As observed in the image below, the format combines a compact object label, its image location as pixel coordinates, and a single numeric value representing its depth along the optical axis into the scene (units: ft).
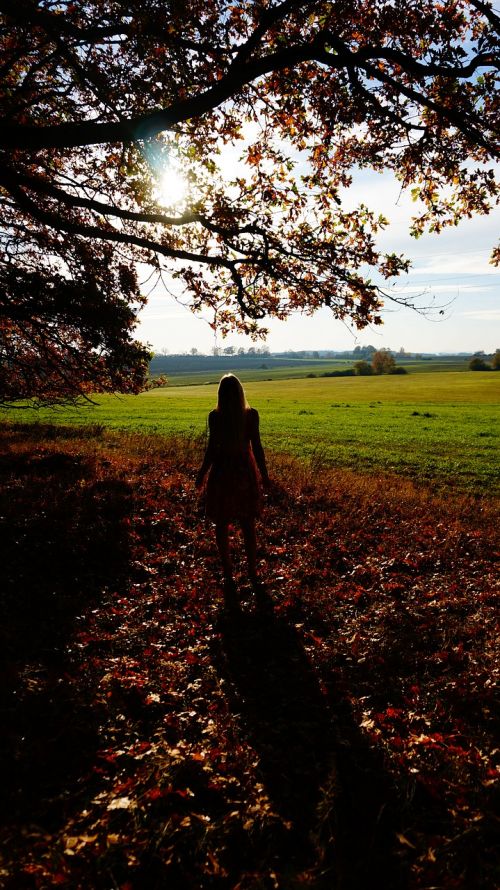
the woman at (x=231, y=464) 20.33
